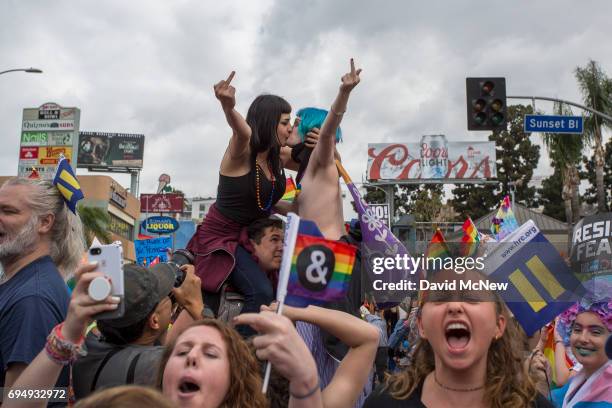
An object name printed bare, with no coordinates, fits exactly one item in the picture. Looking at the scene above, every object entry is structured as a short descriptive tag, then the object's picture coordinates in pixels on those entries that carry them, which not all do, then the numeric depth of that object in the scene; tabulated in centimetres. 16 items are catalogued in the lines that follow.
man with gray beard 272
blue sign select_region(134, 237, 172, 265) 1027
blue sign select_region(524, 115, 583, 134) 1491
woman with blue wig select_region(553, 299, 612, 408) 362
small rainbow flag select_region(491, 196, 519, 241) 700
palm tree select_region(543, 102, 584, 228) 3081
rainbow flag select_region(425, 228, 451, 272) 279
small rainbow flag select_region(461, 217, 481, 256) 289
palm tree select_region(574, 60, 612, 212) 3119
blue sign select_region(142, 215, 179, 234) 2071
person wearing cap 280
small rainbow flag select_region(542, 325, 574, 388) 504
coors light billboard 5147
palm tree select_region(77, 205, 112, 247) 3600
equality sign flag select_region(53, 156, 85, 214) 332
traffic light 1491
